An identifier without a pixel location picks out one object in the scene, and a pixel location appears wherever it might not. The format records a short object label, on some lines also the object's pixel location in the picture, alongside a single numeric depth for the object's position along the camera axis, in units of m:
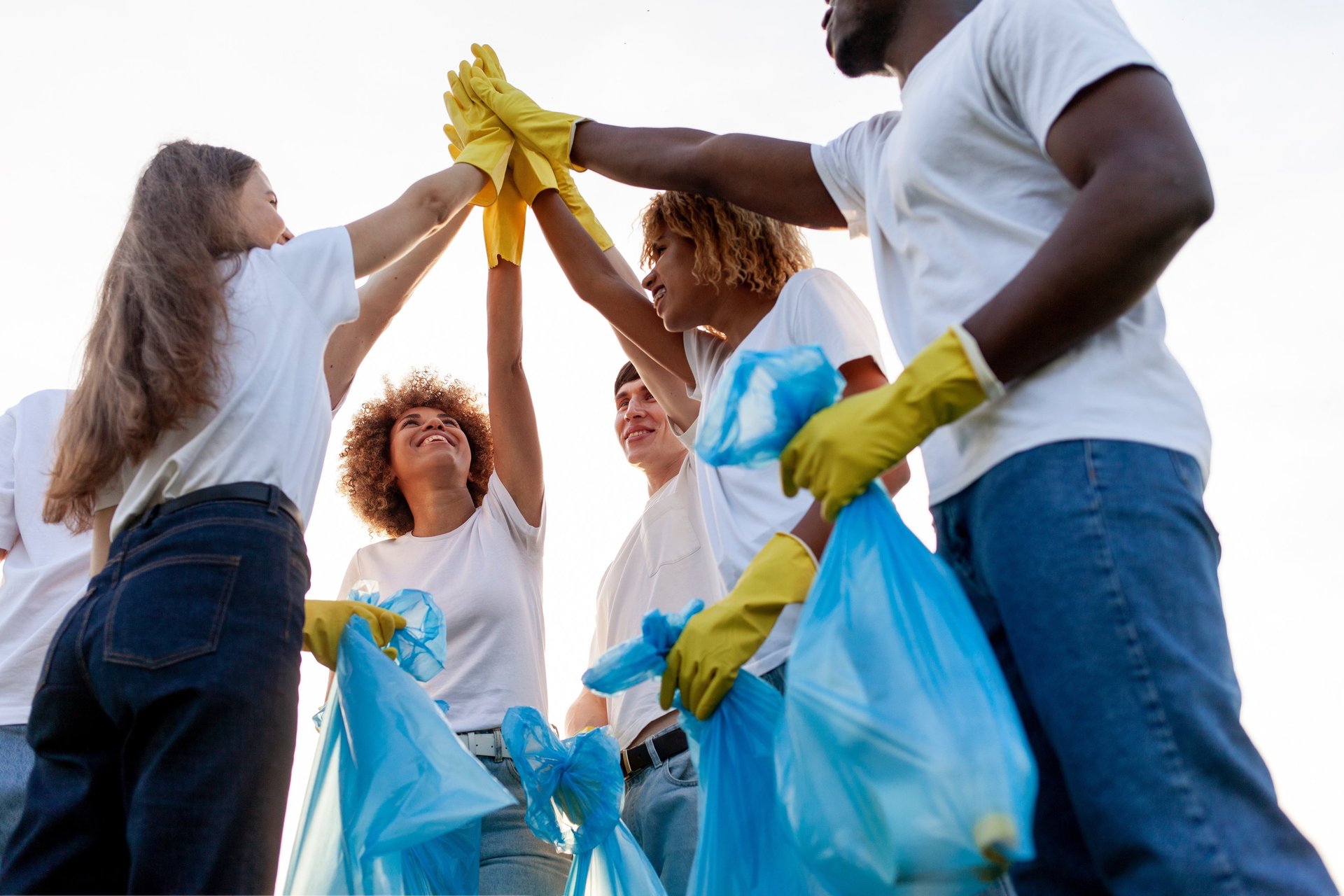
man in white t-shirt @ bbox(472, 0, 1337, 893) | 1.25
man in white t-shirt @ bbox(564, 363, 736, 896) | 2.66
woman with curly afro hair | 2.82
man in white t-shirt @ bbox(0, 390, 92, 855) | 2.53
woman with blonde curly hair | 1.88
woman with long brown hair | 1.59
